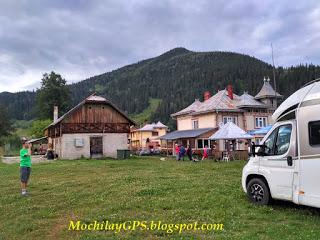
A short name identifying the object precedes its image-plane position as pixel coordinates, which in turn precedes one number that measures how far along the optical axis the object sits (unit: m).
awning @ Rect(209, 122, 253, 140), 25.04
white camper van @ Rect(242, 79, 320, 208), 6.58
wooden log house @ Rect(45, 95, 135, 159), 31.15
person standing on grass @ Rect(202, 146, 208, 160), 28.19
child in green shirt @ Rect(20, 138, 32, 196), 10.13
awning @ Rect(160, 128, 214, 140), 35.99
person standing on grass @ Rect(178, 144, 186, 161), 27.84
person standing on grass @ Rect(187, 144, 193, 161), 27.33
